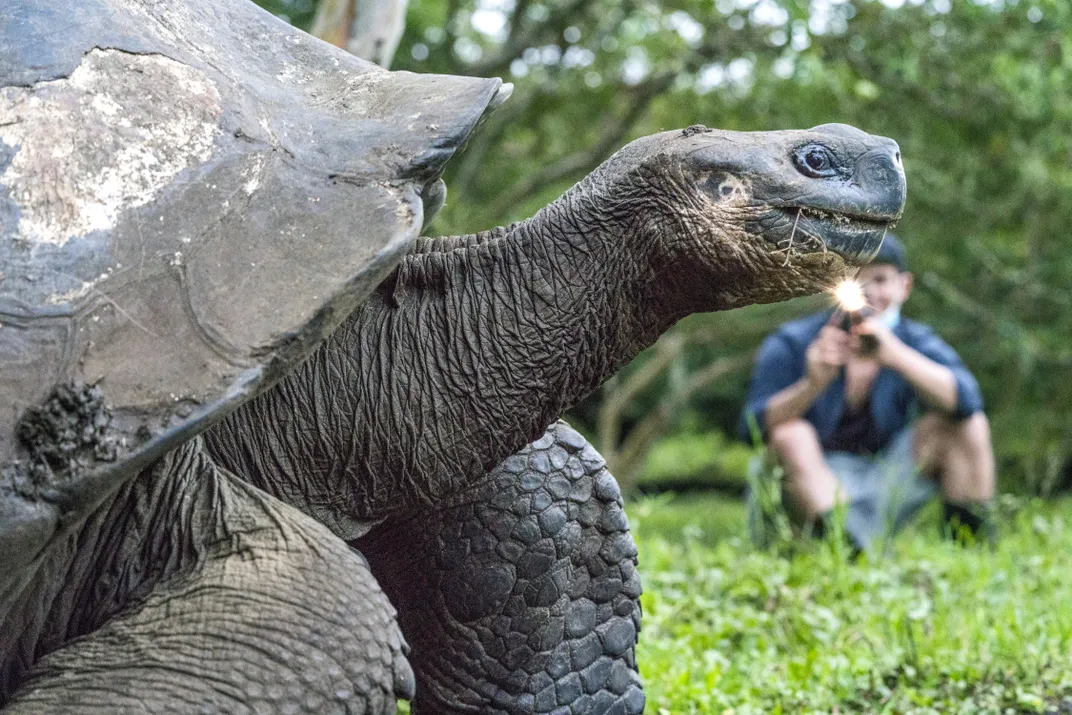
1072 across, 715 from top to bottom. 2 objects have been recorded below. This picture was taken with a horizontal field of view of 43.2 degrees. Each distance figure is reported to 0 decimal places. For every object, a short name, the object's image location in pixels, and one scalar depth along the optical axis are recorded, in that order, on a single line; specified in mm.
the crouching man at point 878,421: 5566
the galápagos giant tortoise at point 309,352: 1856
